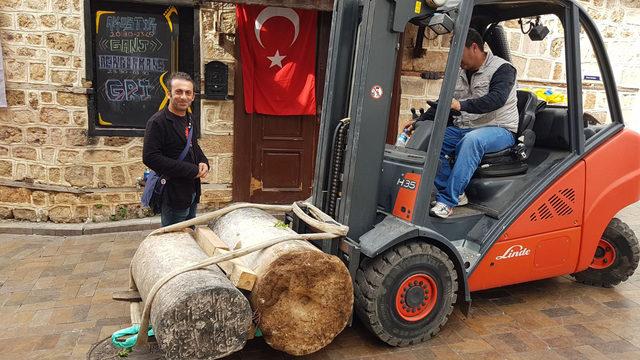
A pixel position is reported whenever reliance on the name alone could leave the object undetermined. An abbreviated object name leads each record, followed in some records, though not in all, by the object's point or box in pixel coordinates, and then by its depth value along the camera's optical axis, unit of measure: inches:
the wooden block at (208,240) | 128.0
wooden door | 266.2
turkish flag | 248.1
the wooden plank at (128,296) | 132.9
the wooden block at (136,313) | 125.8
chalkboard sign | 241.0
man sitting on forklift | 147.2
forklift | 129.2
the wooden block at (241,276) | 112.4
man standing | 140.8
